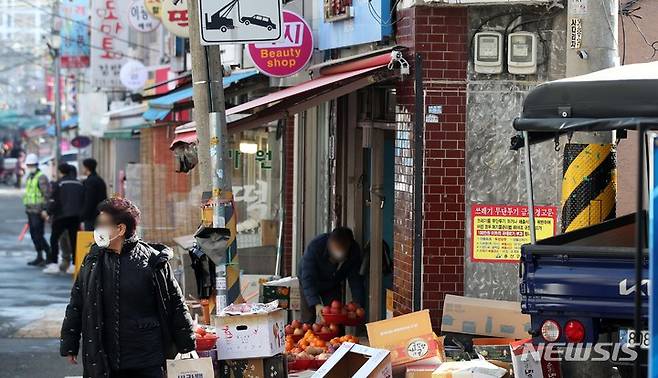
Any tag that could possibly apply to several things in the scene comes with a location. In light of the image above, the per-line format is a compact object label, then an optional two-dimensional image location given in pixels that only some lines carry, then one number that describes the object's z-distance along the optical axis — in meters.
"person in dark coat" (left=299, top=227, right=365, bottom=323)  13.34
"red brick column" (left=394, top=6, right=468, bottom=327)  11.09
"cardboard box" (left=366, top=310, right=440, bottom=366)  9.48
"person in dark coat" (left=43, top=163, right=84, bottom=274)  22.44
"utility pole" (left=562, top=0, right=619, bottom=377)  8.62
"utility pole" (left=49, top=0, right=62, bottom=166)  48.34
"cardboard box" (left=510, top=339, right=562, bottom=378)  8.20
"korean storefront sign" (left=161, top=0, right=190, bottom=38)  19.00
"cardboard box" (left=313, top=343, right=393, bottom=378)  8.67
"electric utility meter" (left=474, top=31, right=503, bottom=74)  10.99
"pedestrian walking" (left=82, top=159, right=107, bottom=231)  22.09
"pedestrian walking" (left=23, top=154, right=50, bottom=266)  23.91
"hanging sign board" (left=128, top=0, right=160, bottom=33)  25.66
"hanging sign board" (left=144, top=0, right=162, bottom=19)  23.16
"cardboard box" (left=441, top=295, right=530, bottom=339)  10.35
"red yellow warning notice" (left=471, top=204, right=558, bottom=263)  11.12
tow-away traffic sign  9.48
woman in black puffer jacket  8.02
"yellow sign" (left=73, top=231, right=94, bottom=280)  16.95
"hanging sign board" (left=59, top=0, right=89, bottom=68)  41.41
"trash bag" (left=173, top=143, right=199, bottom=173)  11.62
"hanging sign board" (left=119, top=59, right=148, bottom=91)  31.77
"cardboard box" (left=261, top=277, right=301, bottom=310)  13.46
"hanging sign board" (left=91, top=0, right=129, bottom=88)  30.00
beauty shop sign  14.05
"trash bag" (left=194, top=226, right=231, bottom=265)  9.87
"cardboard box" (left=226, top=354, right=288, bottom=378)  8.91
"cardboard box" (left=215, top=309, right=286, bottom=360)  8.84
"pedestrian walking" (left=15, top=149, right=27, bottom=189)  67.56
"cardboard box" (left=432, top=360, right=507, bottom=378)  8.59
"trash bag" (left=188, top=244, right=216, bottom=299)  10.13
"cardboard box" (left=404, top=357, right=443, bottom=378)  9.25
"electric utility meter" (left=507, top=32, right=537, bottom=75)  10.95
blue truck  7.26
